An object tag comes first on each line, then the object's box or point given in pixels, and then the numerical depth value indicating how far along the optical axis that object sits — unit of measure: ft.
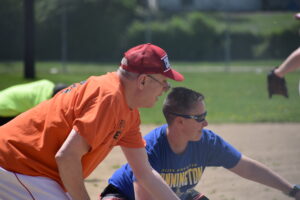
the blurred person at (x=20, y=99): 34.17
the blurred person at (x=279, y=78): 31.14
